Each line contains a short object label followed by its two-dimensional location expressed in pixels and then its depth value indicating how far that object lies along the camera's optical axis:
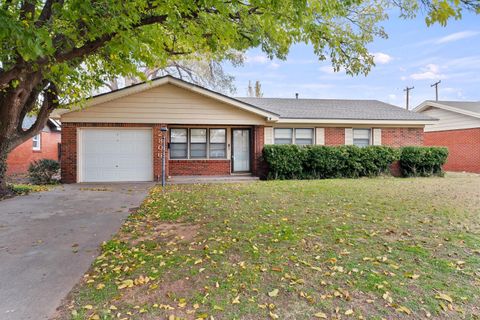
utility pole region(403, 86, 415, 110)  33.72
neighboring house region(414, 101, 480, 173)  16.75
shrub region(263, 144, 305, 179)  12.64
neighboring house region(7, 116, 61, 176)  16.33
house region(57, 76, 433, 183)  11.81
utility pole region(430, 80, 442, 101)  32.09
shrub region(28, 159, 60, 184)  11.44
